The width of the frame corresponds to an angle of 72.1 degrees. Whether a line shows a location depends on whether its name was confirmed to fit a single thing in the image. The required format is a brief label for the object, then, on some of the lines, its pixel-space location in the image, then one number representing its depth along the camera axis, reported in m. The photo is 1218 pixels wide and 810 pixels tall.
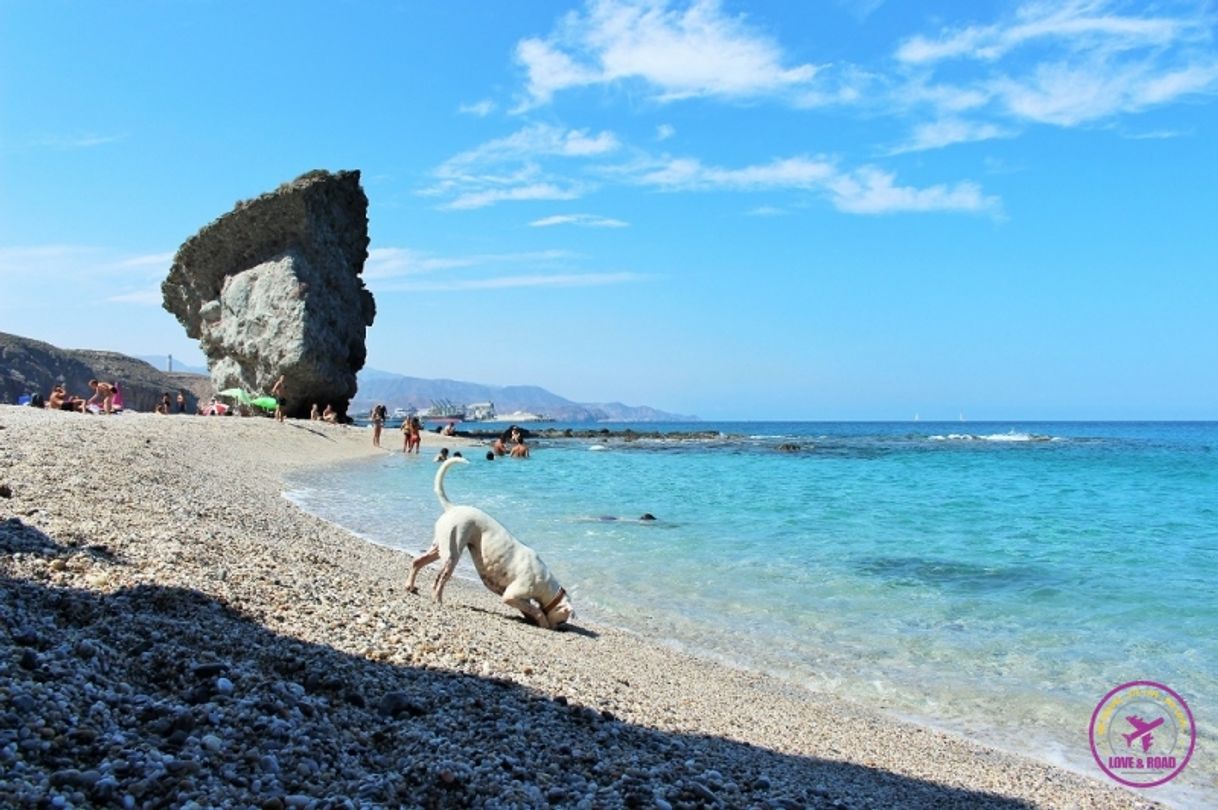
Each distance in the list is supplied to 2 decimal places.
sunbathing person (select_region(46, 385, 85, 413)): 30.36
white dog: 8.80
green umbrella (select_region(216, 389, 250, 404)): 43.31
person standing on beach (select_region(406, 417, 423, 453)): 40.25
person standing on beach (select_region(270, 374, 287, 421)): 37.88
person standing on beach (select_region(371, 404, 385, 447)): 41.97
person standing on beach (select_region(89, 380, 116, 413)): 30.48
